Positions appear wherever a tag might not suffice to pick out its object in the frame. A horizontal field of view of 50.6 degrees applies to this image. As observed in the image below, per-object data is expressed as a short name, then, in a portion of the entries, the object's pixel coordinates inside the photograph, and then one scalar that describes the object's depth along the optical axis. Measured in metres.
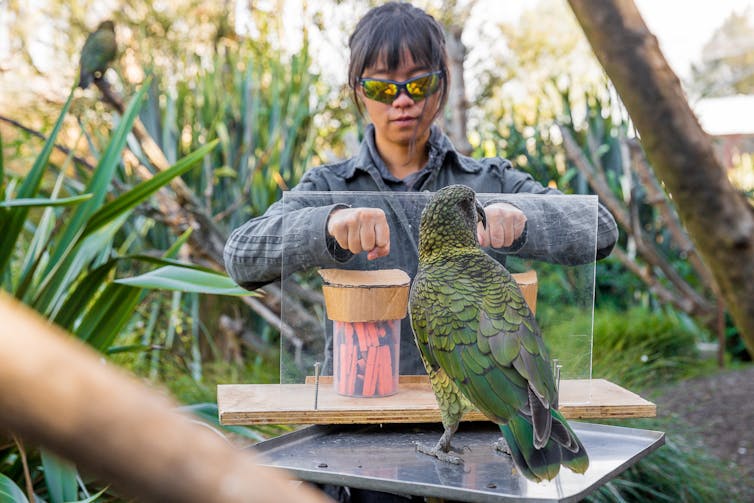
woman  1.63
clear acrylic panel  1.69
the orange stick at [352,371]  1.67
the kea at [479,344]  1.23
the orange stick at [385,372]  1.67
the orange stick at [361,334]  1.66
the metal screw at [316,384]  1.65
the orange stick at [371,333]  1.66
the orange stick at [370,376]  1.67
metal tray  1.30
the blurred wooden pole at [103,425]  0.28
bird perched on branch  4.51
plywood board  1.57
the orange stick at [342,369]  1.68
